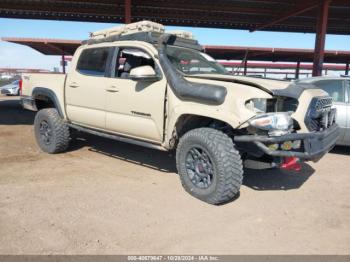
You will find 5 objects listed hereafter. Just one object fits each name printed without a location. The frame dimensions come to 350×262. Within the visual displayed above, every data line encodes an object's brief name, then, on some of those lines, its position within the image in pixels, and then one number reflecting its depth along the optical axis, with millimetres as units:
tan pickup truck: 3893
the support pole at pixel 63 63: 19269
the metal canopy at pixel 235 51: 16180
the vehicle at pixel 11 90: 25734
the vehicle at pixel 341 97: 6527
